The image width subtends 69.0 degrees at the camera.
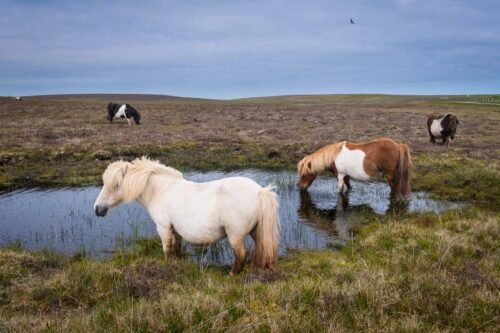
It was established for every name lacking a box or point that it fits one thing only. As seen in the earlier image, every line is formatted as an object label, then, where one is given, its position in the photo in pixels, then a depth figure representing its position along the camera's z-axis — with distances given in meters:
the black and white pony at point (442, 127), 19.58
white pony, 5.63
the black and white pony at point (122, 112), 29.78
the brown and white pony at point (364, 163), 10.26
